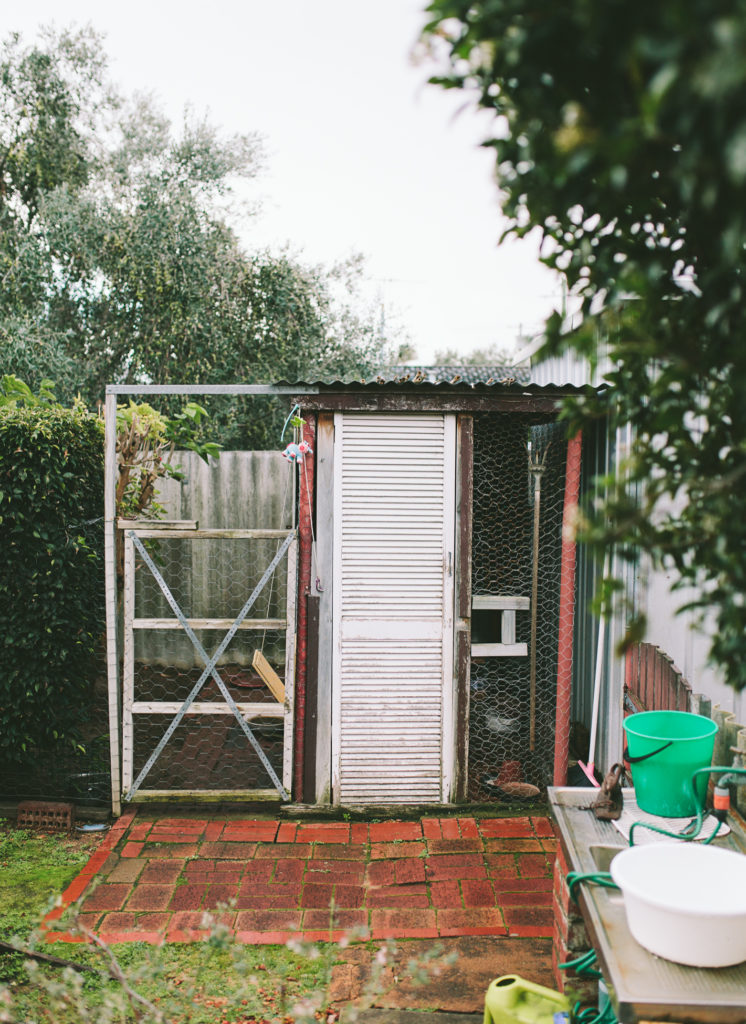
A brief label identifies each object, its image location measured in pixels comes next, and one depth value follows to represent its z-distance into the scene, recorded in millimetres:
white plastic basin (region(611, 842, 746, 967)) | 1657
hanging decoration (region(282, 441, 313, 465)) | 4145
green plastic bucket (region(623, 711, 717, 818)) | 2449
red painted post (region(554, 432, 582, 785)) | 4355
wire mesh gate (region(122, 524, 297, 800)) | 4262
